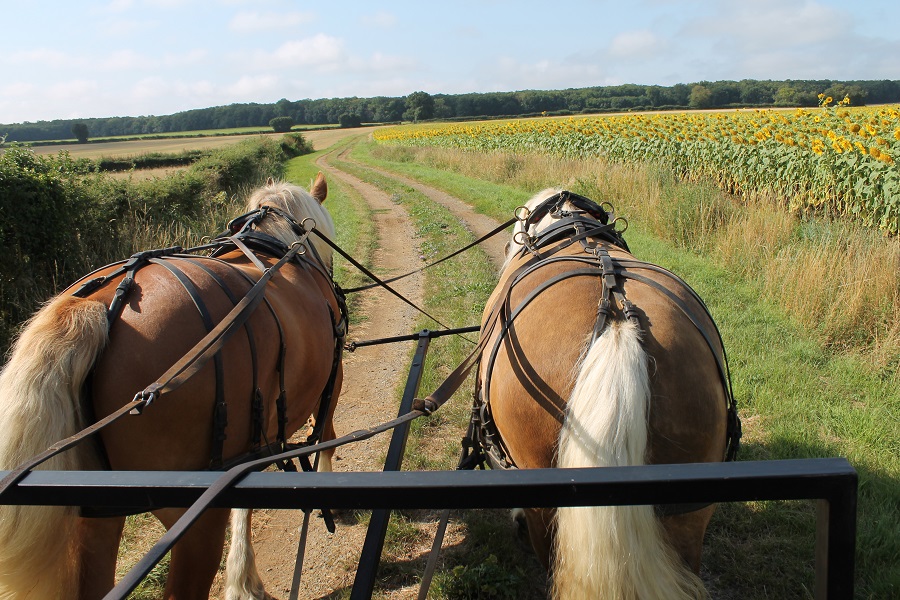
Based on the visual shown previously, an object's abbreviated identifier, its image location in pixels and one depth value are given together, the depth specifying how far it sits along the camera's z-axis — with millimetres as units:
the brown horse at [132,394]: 1963
